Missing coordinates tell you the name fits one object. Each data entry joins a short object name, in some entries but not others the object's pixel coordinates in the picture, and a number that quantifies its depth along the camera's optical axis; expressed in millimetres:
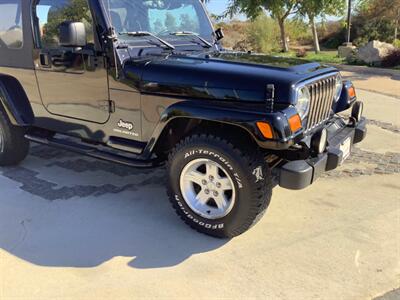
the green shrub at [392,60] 13795
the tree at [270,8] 18844
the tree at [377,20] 20047
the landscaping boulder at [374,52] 14375
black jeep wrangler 2961
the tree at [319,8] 18542
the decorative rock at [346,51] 16891
